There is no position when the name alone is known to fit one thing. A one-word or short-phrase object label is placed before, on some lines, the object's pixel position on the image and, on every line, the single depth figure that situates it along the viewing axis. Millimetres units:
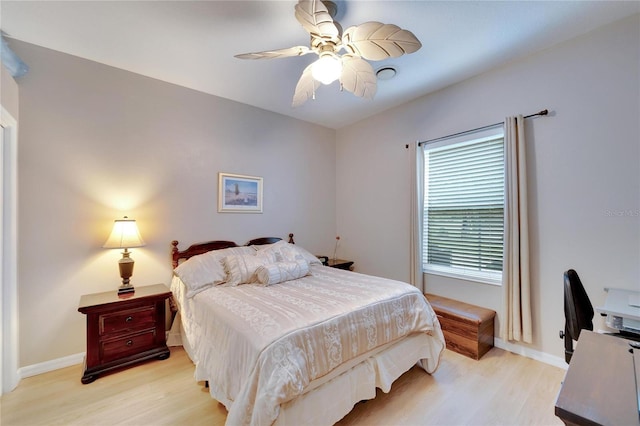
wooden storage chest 2469
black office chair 1618
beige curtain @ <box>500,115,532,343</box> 2406
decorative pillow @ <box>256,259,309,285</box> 2459
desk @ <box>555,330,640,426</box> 695
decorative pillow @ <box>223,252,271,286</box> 2479
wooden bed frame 1413
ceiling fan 1539
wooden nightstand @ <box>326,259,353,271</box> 3932
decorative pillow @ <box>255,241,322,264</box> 2850
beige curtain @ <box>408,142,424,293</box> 3223
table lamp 2389
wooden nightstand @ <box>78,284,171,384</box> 2152
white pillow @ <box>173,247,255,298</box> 2340
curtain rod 2368
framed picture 3252
